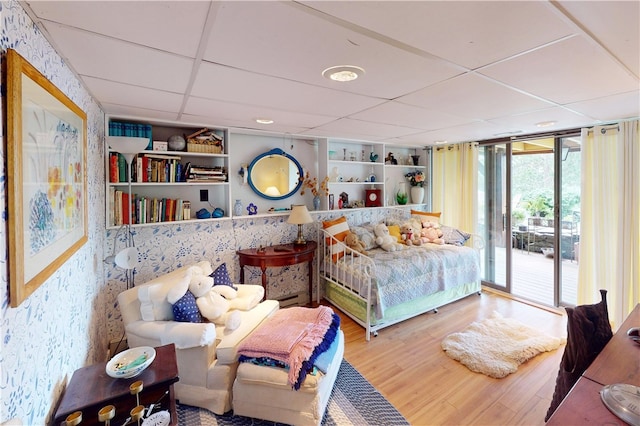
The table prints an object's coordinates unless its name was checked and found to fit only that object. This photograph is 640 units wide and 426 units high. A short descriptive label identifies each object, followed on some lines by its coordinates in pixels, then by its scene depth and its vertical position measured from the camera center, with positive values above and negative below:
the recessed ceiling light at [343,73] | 1.48 +0.71
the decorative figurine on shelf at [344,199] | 4.14 +0.13
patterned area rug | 1.90 -1.39
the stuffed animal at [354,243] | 3.47 -0.42
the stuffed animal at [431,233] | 4.07 -0.36
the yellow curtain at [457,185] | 4.22 +0.35
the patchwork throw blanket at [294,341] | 1.76 -0.87
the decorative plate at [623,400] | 0.96 -0.68
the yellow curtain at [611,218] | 2.82 -0.11
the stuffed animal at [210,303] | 2.19 -0.73
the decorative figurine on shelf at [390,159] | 4.57 +0.77
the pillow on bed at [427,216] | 4.34 -0.12
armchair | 1.92 -0.90
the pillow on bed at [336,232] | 3.46 -0.30
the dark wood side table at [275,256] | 3.04 -0.51
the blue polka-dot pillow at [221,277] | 2.58 -0.61
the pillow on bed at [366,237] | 3.73 -0.38
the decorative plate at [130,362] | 1.47 -0.82
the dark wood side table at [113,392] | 1.29 -0.87
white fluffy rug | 2.42 -1.27
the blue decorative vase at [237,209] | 3.28 -0.01
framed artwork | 0.85 +0.12
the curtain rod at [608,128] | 2.90 +0.80
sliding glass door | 3.46 -0.12
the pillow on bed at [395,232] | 4.04 -0.34
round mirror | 3.48 +0.42
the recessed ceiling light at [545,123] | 2.90 +0.86
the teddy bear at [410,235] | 4.00 -0.38
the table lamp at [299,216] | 3.25 -0.09
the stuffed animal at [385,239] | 3.70 -0.41
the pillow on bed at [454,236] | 4.01 -0.40
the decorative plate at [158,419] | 1.32 -0.98
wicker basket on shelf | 2.93 +0.68
